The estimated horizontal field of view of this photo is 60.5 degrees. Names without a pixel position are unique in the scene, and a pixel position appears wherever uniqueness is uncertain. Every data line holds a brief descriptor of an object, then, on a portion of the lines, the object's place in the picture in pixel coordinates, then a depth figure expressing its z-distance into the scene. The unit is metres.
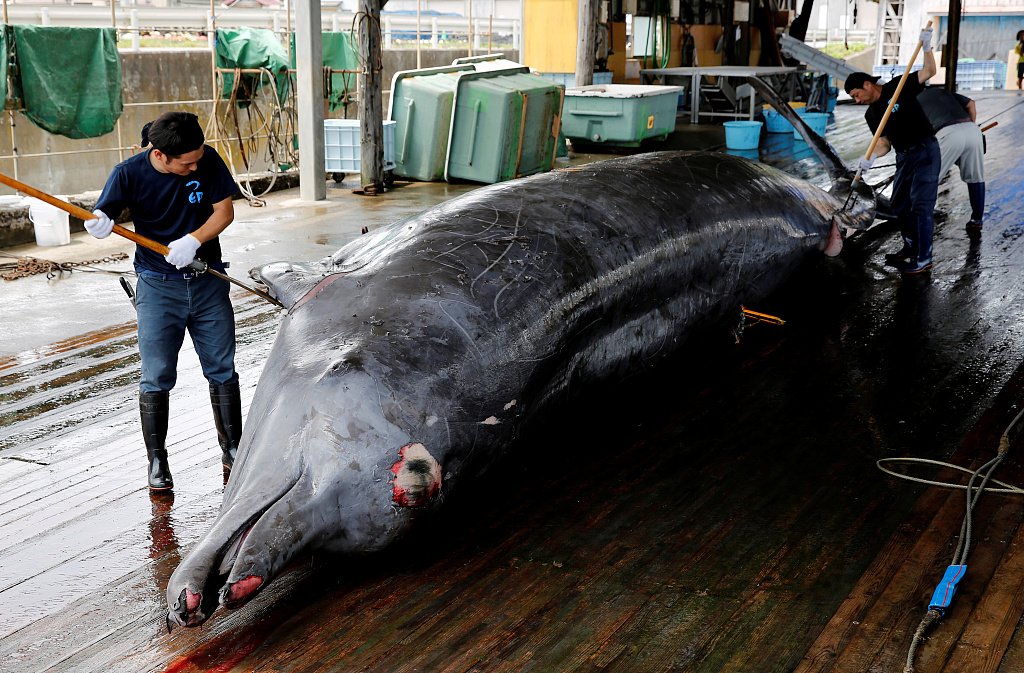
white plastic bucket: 8.25
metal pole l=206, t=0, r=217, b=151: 11.96
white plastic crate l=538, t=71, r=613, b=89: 16.97
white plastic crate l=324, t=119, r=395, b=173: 11.48
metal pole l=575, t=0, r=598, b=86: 14.71
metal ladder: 37.47
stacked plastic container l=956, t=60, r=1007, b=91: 27.00
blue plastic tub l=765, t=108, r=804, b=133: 16.52
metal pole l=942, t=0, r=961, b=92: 11.96
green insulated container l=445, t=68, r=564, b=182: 11.47
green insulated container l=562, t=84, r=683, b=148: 13.82
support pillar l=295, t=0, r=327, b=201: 10.38
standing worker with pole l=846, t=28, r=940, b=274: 6.82
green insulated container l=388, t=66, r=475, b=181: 11.68
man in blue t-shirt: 3.51
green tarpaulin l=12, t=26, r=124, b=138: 9.89
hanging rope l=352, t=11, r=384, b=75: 10.77
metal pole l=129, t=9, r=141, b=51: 19.16
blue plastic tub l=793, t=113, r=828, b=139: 13.78
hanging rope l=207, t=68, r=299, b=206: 11.02
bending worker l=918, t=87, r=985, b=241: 8.09
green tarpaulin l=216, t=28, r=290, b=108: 13.02
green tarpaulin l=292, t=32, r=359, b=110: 15.16
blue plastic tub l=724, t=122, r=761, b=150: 13.45
